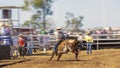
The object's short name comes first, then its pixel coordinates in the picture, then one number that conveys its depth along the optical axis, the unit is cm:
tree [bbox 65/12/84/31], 6334
